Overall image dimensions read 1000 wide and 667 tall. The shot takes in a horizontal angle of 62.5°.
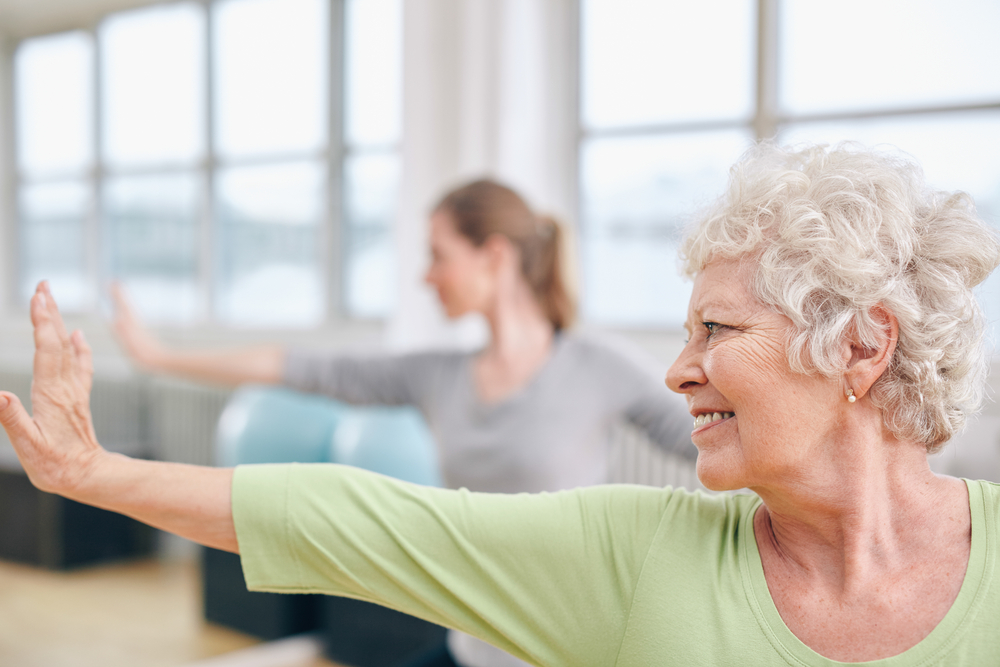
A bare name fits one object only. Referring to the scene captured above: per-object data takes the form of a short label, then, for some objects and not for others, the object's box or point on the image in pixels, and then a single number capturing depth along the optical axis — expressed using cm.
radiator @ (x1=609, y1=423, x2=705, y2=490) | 286
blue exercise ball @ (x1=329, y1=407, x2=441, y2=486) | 271
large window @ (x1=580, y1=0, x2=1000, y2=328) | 279
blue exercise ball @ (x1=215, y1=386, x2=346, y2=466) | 265
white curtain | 322
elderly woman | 87
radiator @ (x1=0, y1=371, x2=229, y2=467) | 193
